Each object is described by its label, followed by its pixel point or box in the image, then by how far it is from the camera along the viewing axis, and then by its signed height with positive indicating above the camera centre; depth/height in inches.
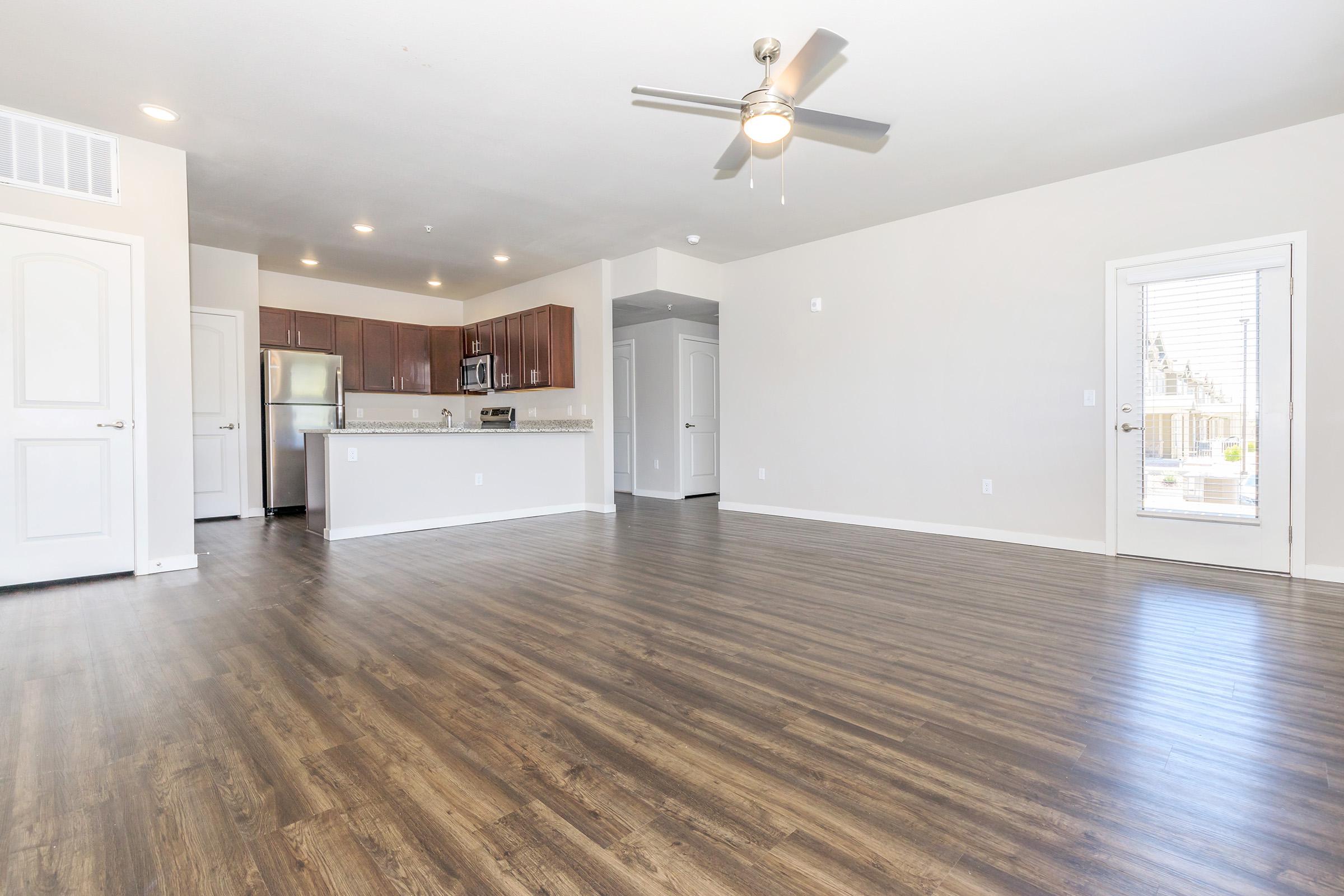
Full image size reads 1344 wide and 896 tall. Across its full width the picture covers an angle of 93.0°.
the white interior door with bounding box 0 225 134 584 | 137.7 +7.7
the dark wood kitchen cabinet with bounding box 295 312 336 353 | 275.6 +47.7
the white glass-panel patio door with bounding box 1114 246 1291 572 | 146.1 +6.3
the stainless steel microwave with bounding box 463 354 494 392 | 300.4 +31.7
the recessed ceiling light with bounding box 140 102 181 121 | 133.8 +70.0
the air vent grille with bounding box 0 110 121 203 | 135.7 +62.5
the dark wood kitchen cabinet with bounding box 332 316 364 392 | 288.4 +41.7
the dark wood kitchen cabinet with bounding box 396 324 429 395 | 309.0 +40.0
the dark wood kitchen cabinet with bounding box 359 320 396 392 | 297.4 +40.0
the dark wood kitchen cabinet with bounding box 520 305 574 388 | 265.7 +38.7
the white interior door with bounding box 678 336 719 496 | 314.5 +11.9
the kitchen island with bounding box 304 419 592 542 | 203.8 -12.9
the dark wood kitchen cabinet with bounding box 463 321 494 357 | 304.5 +48.9
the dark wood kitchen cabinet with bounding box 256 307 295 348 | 266.8 +48.1
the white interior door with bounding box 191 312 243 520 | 242.1 +10.2
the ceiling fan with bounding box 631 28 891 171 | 94.3 +56.3
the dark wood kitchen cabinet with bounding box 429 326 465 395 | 319.3 +40.2
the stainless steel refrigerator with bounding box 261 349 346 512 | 258.5 +12.8
